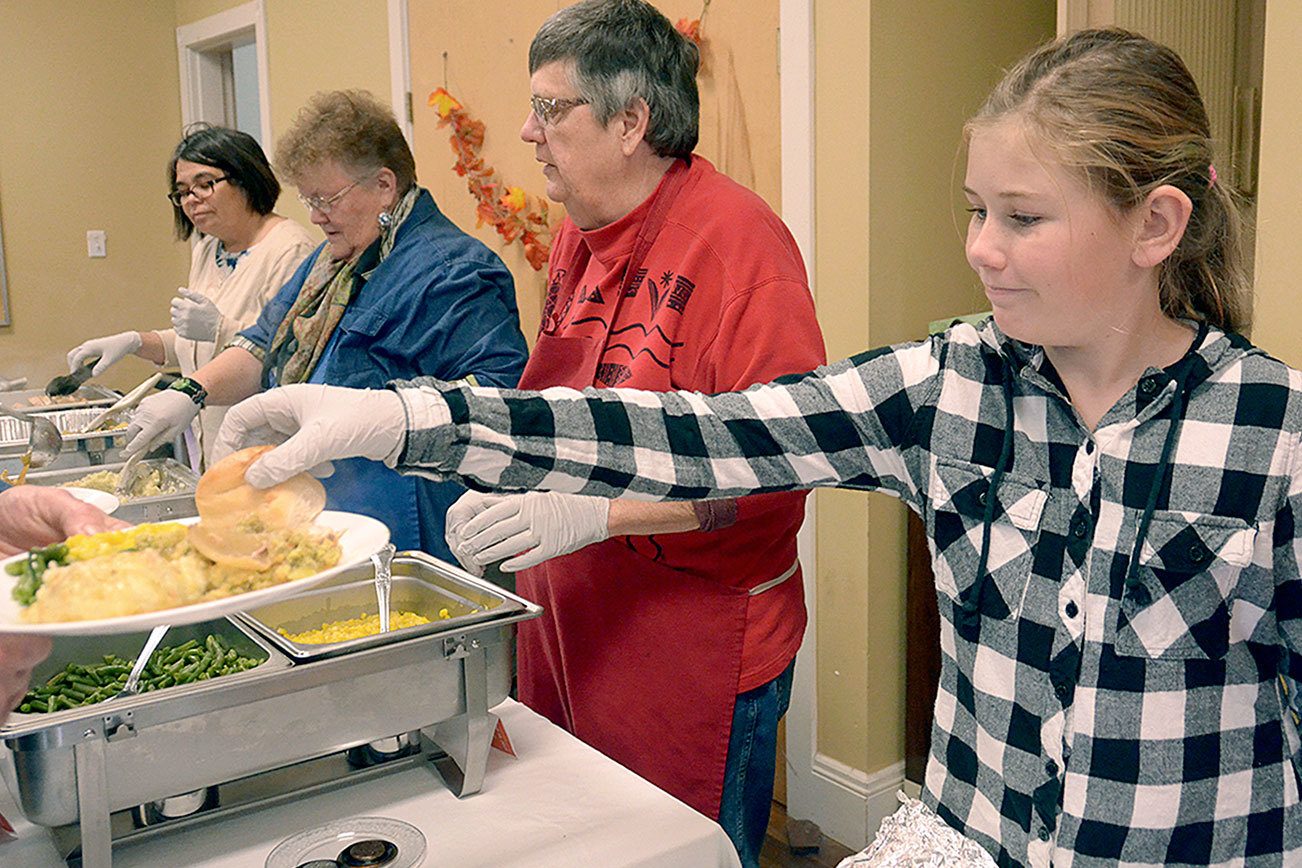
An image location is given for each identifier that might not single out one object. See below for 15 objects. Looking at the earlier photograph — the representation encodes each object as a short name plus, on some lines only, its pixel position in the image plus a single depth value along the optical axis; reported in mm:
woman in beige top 2961
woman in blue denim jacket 2002
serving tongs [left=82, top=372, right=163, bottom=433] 2679
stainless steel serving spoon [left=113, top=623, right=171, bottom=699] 1078
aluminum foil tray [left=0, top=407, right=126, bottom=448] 3043
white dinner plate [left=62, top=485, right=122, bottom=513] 1532
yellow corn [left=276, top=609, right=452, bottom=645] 1320
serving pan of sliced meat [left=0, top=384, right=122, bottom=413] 3406
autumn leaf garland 3170
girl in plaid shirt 909
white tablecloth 1133
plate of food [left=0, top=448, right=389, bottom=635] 831
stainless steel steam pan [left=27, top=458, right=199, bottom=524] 2170
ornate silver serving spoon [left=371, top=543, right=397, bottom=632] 1413
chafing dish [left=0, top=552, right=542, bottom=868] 1023
